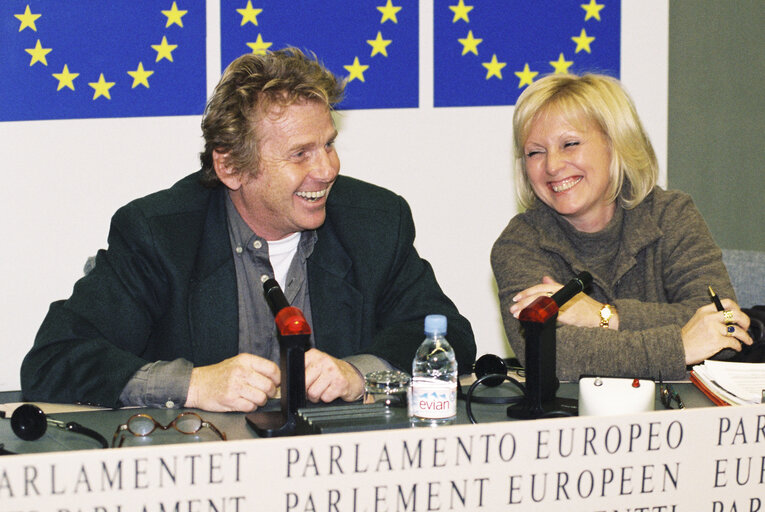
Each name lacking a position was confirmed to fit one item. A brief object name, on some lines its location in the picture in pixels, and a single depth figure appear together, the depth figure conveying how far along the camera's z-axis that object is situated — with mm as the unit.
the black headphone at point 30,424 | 3618
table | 3593
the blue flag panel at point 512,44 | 5603
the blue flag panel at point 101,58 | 5036
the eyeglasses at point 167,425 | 3617
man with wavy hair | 3974
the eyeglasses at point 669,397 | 3752
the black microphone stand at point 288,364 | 3569
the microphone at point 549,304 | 3679
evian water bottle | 3603
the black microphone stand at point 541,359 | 3686
